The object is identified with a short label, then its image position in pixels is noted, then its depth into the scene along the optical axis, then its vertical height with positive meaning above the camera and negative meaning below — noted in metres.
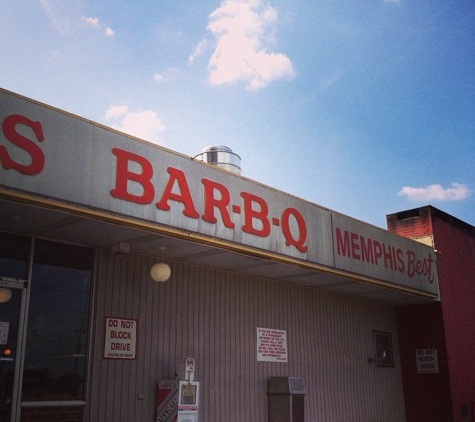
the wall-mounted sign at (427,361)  14.74 +0.40
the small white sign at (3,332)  7.82 +0.64
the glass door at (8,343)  7.65 +0.50
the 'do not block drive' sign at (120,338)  8.91 +0.64
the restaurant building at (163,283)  7.32 +1.70
